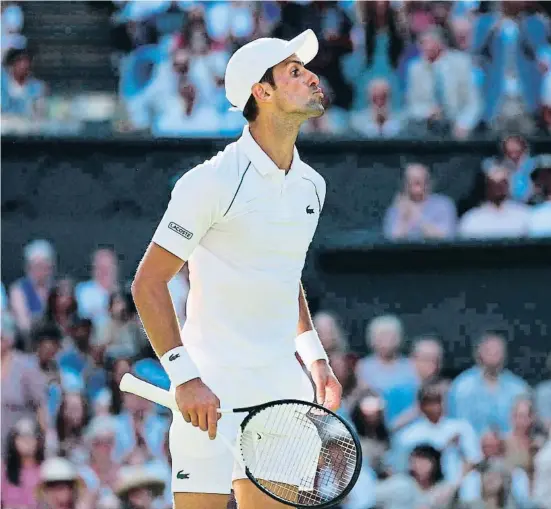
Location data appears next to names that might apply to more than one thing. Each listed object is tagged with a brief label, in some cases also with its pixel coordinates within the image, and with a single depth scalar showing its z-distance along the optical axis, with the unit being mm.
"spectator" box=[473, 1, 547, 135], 20219
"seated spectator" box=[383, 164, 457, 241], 18812
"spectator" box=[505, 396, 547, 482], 16031
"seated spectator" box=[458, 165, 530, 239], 18750
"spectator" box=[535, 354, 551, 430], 16844
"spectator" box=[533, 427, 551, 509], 15836
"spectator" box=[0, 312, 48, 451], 17016
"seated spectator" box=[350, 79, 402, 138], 20031
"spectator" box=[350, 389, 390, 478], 16094
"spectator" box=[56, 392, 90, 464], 16453
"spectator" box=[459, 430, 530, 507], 15703
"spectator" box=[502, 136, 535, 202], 18859
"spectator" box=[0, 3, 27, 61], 21469
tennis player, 8547
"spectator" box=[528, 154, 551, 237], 18875
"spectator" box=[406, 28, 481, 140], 20016
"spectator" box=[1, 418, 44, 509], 16016
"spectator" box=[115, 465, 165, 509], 15445
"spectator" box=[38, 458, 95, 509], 15531
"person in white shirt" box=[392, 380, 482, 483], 15953
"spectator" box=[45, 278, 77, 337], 17953
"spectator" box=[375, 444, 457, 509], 15539
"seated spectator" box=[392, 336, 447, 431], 17109
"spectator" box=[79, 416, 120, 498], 15937
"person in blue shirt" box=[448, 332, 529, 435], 16687
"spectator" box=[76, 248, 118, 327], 18136
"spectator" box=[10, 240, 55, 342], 18125
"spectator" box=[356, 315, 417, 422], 16844
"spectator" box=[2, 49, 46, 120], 20672
